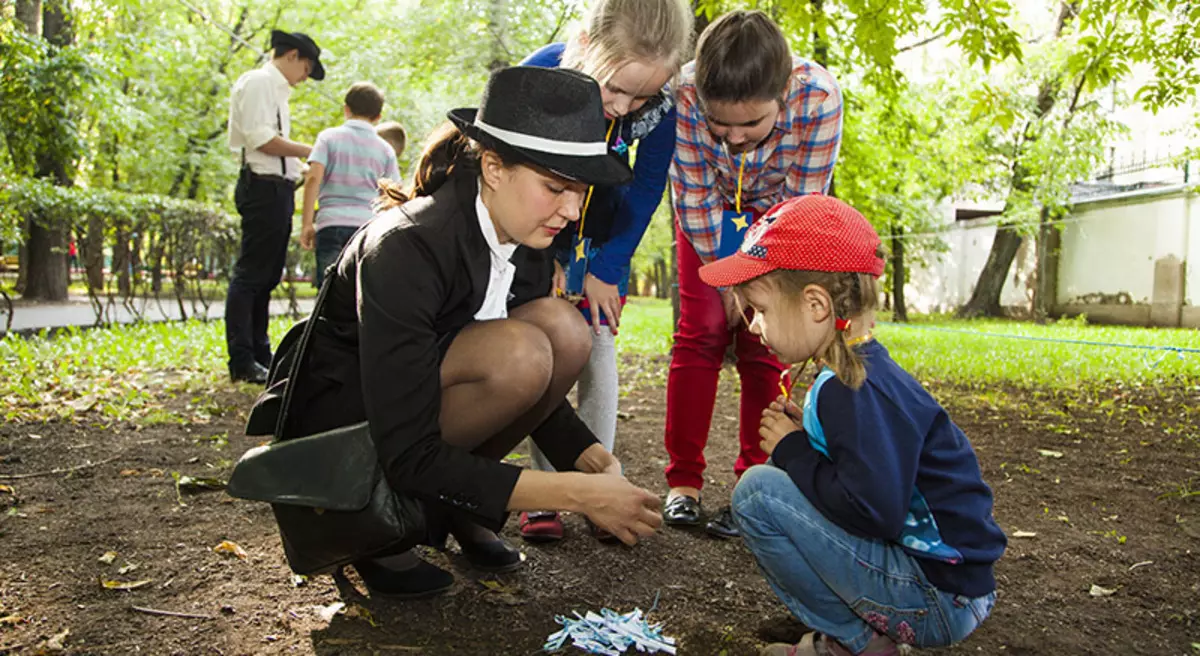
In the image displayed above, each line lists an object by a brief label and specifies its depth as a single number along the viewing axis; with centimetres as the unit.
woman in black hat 177
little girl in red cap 166
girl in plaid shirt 268
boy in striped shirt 536
